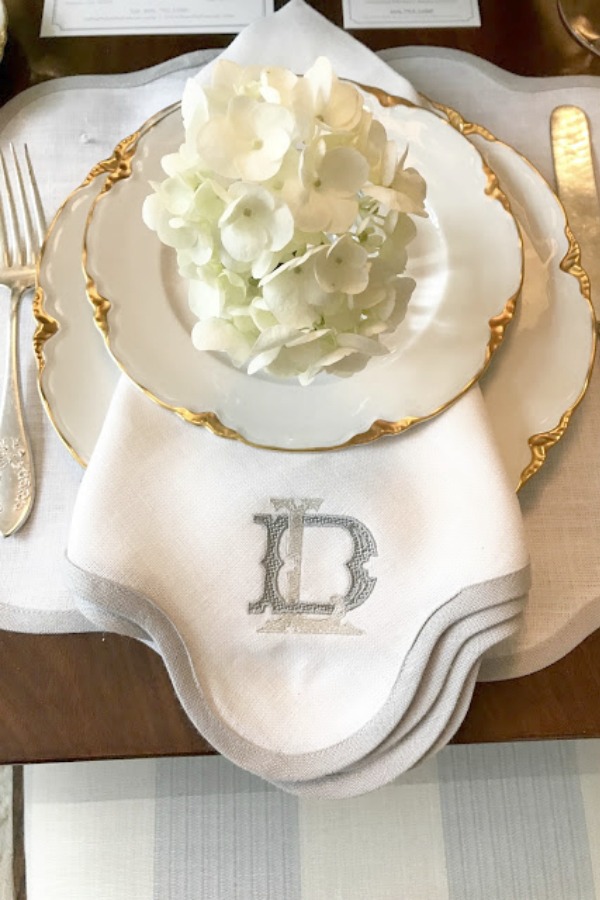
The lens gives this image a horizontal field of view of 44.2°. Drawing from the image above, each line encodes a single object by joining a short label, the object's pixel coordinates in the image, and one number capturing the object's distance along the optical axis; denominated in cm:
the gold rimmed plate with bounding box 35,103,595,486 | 43
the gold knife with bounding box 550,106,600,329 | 51
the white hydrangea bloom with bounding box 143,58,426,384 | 32
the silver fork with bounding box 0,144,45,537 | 44
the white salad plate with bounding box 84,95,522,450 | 42
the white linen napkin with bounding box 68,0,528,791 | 38
